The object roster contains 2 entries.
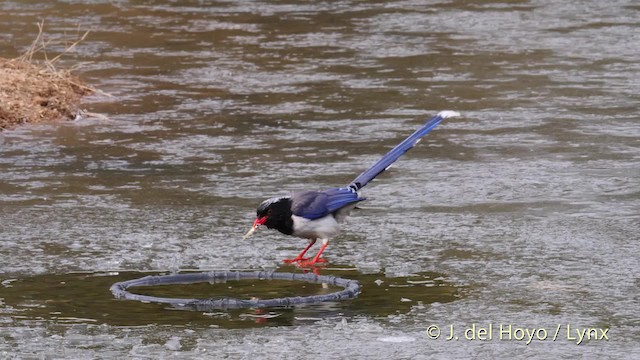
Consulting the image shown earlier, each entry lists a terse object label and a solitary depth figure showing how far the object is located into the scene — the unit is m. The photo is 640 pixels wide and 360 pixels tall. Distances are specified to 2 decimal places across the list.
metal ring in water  13.66
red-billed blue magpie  15.04
